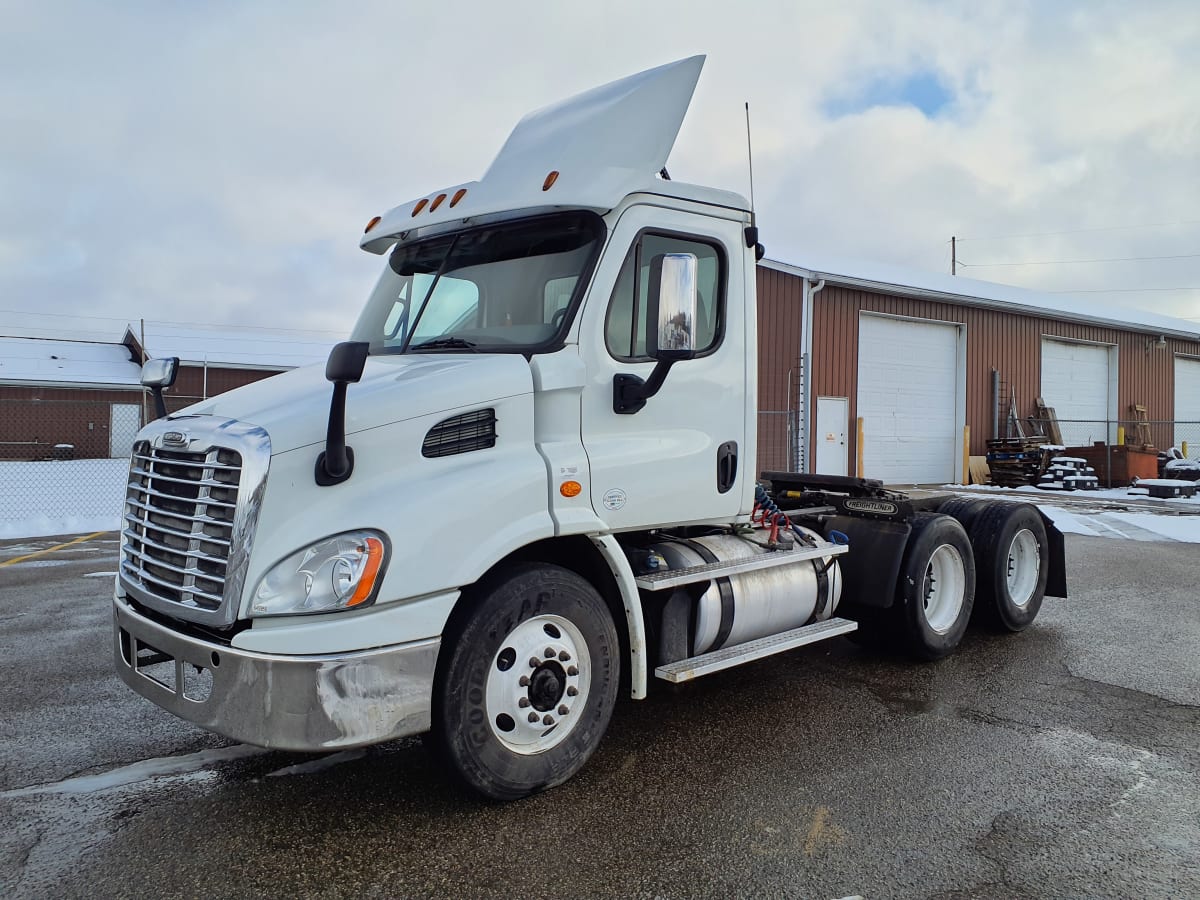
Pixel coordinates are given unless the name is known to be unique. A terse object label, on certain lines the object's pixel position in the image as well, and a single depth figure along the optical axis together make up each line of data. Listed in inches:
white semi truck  128.6
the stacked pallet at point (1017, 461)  885.8
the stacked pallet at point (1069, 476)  862.5
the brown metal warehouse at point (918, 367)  824.9
